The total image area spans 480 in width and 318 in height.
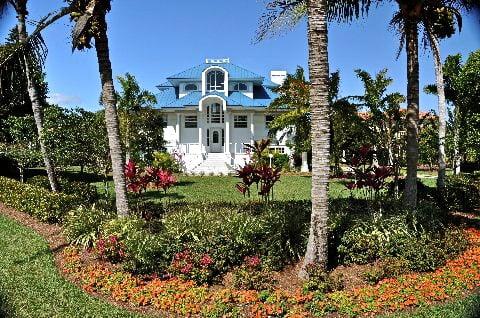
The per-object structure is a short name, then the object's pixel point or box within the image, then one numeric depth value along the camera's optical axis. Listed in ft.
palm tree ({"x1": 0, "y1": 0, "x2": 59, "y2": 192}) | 45.75
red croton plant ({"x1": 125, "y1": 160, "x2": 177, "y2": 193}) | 38.19
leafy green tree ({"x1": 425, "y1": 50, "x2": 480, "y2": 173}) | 72.90
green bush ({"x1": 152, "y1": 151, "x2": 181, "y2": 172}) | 91.24
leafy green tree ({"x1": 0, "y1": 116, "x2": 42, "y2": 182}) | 59.31
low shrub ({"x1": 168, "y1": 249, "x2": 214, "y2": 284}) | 24.66
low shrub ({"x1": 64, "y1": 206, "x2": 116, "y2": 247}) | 30.86
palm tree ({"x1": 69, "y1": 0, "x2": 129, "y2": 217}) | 29.68
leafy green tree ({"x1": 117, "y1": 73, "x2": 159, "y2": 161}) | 84.74
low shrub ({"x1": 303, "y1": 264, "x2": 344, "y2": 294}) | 23.17
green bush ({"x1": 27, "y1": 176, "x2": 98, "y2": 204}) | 47.49
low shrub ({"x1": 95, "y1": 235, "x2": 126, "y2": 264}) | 27.55
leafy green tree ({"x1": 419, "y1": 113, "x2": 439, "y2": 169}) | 92.42
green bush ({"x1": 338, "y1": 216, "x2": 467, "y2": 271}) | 25.95
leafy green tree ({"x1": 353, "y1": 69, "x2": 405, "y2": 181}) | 66.74
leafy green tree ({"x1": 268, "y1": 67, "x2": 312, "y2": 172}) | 81.82
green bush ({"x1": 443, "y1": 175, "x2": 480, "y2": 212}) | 47.83
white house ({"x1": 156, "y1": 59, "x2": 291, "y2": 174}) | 115.85
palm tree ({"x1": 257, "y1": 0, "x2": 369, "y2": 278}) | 23.97
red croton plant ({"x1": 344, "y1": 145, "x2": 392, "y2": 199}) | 34.73
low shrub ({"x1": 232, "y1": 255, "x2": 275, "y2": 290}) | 23.68
